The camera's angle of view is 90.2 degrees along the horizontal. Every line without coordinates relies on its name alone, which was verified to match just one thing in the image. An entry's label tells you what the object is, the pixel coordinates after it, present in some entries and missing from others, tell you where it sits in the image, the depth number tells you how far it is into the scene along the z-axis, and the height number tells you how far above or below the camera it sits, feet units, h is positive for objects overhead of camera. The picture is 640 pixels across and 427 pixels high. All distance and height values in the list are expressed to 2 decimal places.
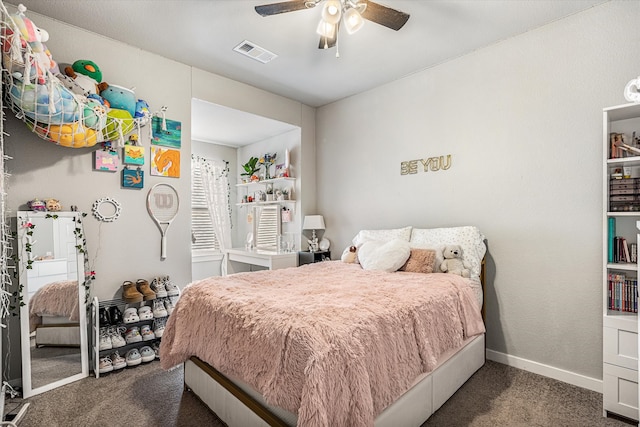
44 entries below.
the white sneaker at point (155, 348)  9.02 -3.95
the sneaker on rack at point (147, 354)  8.69 -3.94
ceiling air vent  9.09 +4.69
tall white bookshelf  6.12 -1.44
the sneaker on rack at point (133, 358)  8.39 -3.90
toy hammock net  6.06 +2.54
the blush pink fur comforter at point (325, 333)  4.12 -2.00
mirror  7.19 -2.13
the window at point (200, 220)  15.77 -0.49
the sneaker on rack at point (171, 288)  9.48 -2.34
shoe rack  8.00 -3.24
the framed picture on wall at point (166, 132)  9.73 +2.46
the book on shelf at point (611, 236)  6.51 -0.61
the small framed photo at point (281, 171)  13.92 +1.72
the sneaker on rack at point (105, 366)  7.92 -3.87
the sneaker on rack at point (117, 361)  8.16 -3.88
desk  12.36 -1.99
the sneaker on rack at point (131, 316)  8.77 -2.90
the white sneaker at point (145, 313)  8.94 -2.89
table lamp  13.28 -0.67
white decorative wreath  8.63 +0.06
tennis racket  9.70 +0.14
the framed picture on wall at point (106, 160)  8.63 +1.40
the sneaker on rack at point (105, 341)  8.17 -3.36
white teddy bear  8.21 -1.44
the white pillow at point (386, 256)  8.63 -1.33
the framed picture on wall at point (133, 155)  9.15 +1.63
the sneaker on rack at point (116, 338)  8.36 -3.38
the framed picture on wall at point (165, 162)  9.72 +1.52
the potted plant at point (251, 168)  15.53 +2.05
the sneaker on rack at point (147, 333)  9.00 -3.49
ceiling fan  6.22 +3.93
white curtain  16.20 +0.68
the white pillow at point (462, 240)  8.36 -0.93
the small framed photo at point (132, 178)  9.12 +0.96
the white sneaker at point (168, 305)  9.53 -2.85
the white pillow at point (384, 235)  10.07 -0.87
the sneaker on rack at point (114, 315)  8.61 -2.83
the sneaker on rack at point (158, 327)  9.26 -3.45
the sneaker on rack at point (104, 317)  8.51 -2.84
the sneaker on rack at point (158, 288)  9.21 -2.26
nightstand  12.53 -1.93
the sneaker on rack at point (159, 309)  9.23 -2.89
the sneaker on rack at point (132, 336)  8.71 -3.44
